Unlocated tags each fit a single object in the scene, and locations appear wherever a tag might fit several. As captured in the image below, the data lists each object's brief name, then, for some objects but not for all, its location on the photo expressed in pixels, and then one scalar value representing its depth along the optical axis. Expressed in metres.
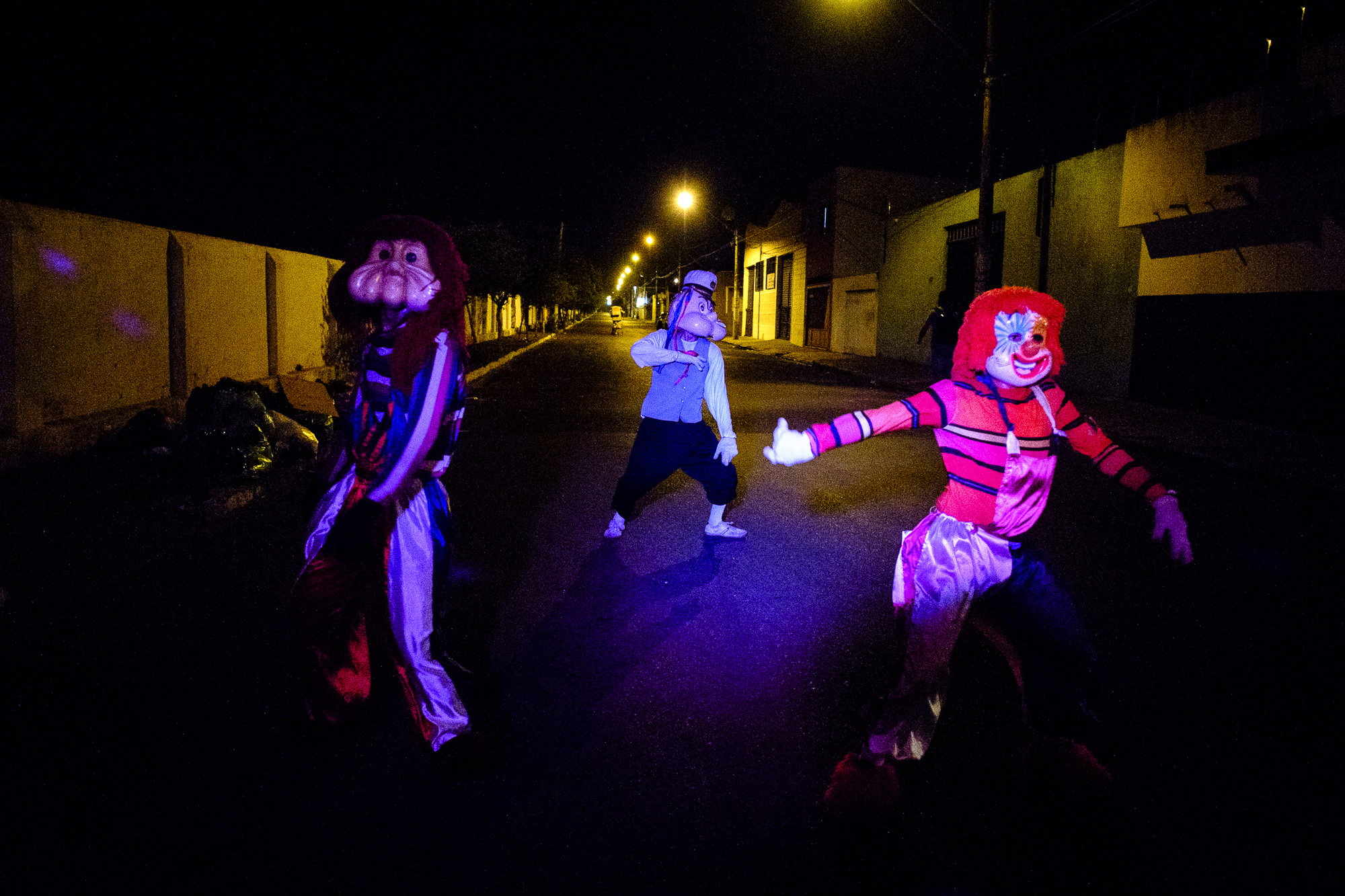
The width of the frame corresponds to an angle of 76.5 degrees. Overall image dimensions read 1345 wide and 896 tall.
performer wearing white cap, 5.45
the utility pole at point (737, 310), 52.91
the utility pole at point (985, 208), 15.66
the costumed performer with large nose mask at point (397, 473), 2.79
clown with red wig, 2.77
